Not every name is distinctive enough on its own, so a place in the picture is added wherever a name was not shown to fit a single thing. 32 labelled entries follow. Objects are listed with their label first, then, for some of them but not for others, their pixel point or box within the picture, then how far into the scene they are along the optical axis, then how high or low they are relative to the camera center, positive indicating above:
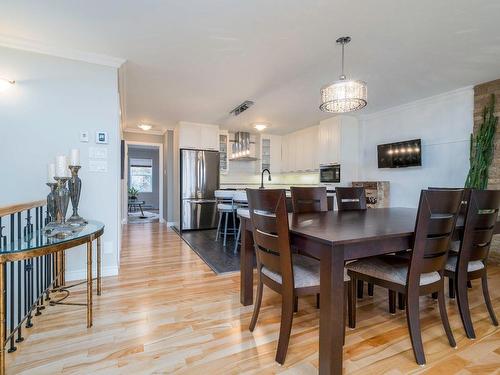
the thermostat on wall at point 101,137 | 2.78 +0.51
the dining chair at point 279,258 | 1.48 -0.45
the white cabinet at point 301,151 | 5.97 +0.84
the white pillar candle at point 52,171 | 2.04 +0.10
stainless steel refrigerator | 5.51 -0.08
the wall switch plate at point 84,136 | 2.71 +0.51
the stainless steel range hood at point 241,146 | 6.50 +0.98
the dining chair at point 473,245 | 1.75 -0.43
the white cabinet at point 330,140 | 5.05 +0.91
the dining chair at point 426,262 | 1.48 -0.47
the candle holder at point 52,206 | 1.97 -0.17
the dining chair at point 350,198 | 2.83 -0.15
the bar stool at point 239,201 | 3.90 -0.26
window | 11.11 +0.41
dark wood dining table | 1.31 -0.35
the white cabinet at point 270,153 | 6.88 +0.87
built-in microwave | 5.11 +0.23
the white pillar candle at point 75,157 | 2.15 +0.23
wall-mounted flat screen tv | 4.14 +0.52
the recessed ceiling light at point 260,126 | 5.16 +1.18
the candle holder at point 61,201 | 1.96 -0.13
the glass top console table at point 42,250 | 1.29 -0.37
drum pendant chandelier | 2.40 +0.89
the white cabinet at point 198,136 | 5.63 +1.09
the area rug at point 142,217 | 7.09 -1.02
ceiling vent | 4.23 +1.34
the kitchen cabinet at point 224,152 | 6.47 +0.82
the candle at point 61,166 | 1.96 +0.14
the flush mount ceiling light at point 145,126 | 5.67 +1.29
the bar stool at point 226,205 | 4.24 -0.35
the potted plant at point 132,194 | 9.31 -0.35
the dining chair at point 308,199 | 2.59 -0.15
